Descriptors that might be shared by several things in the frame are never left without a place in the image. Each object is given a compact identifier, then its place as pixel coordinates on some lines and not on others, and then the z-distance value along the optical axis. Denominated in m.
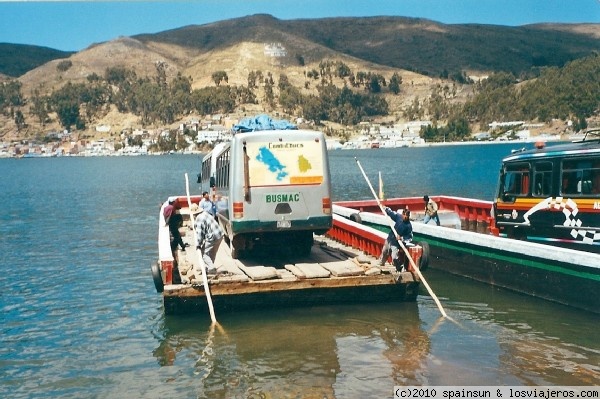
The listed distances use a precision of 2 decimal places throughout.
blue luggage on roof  19.75
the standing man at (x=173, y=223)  20.80
